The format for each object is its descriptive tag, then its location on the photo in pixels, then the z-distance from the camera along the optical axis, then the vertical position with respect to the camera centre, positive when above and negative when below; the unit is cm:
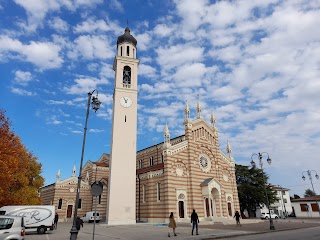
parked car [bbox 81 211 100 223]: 3833 -61
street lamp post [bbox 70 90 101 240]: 1487 +632
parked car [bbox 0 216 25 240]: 1191 -64
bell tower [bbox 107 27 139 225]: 3100 +980
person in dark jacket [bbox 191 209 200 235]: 1868 -57
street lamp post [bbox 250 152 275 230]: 2699 +525
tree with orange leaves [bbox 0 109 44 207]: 2191 +445
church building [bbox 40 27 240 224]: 3189 +501
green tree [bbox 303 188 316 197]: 10862 +694
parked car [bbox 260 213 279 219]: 5158 -119
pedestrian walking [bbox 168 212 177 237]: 1817 -80
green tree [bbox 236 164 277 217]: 4925 +404
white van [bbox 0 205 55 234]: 2167 -20
